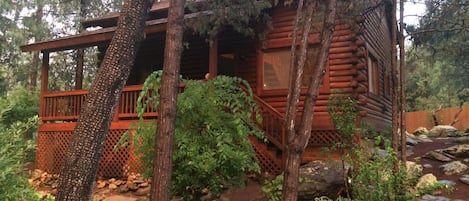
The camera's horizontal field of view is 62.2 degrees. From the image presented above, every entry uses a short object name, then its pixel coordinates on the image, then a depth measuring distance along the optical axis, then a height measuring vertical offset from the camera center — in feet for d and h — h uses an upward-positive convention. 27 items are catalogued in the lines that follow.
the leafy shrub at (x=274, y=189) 18.33 -3.65
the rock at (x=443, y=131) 55.21 -2.38
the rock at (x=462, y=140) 41.88 -2.76
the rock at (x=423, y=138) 47.36 -3.08
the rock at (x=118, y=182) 30.57 -5.66
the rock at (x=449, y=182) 24.99 -4.41
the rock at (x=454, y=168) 27.78 -3.86
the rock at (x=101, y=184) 30.71 -5.89
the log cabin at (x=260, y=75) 30.73 +3.34
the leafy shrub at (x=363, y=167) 16.60 -2.42
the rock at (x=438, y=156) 31.71 -3.45
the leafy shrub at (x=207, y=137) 17.20 -1.18
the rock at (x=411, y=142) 41.45 -2.99
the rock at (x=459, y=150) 32.22 -3.00
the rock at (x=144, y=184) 29.48 -5.58
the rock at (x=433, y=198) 21.43 -4.65
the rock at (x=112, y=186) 30.17 -5.91
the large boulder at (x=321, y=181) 22.25 -3.96
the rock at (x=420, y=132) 58.59 -2.64
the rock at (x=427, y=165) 30.42 -4.01
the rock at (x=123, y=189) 29.60 -6.01
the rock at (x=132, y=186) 29.45 -5.72
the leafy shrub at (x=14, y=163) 12.34 -1.81
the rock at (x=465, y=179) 25.25 -4.20
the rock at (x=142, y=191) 28.81 -6.00
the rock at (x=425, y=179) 22.34 -3.96
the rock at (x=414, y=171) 19.23 -3.12
